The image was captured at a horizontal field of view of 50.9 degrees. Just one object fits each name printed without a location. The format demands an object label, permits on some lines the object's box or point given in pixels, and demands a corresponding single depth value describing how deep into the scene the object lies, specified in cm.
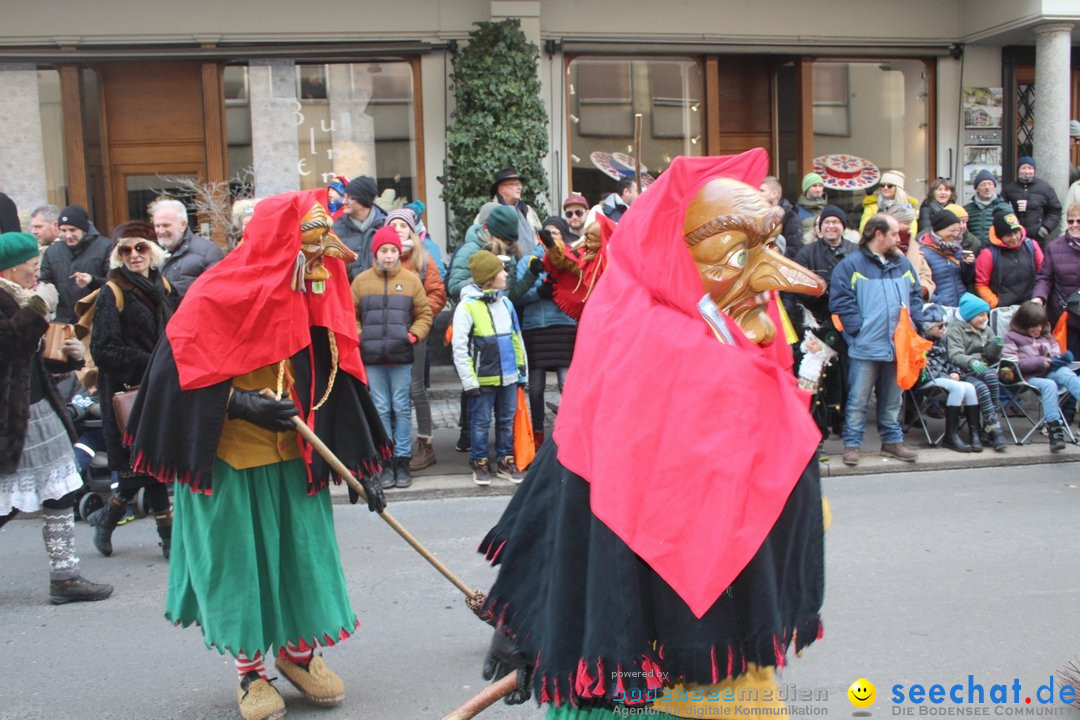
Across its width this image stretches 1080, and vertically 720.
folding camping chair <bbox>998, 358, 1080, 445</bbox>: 971
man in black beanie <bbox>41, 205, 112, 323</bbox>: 928
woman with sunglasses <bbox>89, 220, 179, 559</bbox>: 647
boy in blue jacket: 845
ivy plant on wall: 1235
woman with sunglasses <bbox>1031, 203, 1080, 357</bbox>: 1064
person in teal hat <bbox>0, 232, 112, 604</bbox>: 582
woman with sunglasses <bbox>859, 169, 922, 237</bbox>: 1073
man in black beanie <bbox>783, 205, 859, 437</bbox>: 976
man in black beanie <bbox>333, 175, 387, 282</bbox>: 951
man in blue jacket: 903
